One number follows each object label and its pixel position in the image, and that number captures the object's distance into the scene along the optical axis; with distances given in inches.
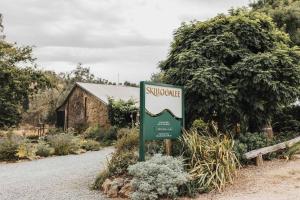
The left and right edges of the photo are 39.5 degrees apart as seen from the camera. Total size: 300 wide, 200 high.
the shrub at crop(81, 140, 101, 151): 802.6
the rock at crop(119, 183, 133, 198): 350.0
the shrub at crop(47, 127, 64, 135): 1139.4
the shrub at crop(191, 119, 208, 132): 459.2
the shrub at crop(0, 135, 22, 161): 652.1
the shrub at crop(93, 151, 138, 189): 390.9
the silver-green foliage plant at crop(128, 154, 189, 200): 327.0
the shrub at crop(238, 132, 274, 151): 492.7
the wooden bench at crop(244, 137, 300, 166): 462.2
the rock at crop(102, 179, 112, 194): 369.4
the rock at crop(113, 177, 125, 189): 363.5
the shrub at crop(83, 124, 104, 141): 971.9
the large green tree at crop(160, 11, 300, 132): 447.8
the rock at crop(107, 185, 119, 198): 357.1
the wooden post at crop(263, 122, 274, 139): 563.2
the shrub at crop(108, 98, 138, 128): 1054.4
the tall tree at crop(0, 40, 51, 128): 892.5
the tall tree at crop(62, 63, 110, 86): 2235.5
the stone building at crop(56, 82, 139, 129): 1126.4
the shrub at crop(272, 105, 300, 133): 749.3
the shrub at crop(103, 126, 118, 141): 964.0
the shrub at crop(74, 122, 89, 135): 1155.9
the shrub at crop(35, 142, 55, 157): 687.1
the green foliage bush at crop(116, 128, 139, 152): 434.6
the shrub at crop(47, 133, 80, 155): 720.3
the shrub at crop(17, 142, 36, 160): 647.8
